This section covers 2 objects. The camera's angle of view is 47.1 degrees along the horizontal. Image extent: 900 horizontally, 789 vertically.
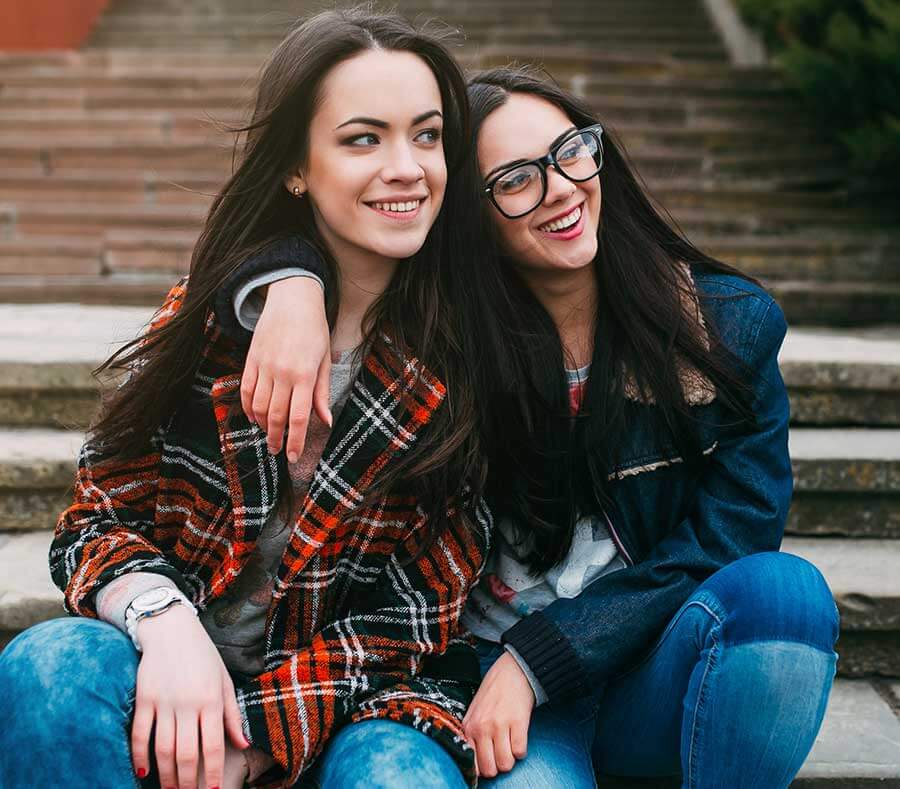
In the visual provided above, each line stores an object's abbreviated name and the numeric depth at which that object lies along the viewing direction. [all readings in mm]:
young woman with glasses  1767
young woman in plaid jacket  1665
